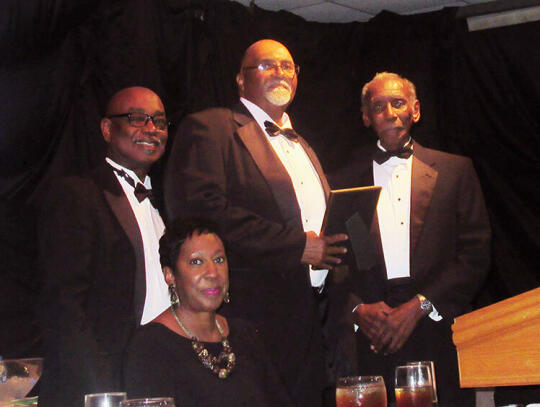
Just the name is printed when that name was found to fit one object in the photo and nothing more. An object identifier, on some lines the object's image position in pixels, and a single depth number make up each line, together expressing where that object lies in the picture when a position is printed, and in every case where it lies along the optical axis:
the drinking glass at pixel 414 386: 1.65
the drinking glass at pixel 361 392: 1.56
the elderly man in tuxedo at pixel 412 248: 3.24
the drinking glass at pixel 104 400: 1.50
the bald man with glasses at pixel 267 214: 2.93
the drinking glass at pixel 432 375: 1.70
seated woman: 2.30
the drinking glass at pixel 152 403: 1.22
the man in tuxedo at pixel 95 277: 2.61
